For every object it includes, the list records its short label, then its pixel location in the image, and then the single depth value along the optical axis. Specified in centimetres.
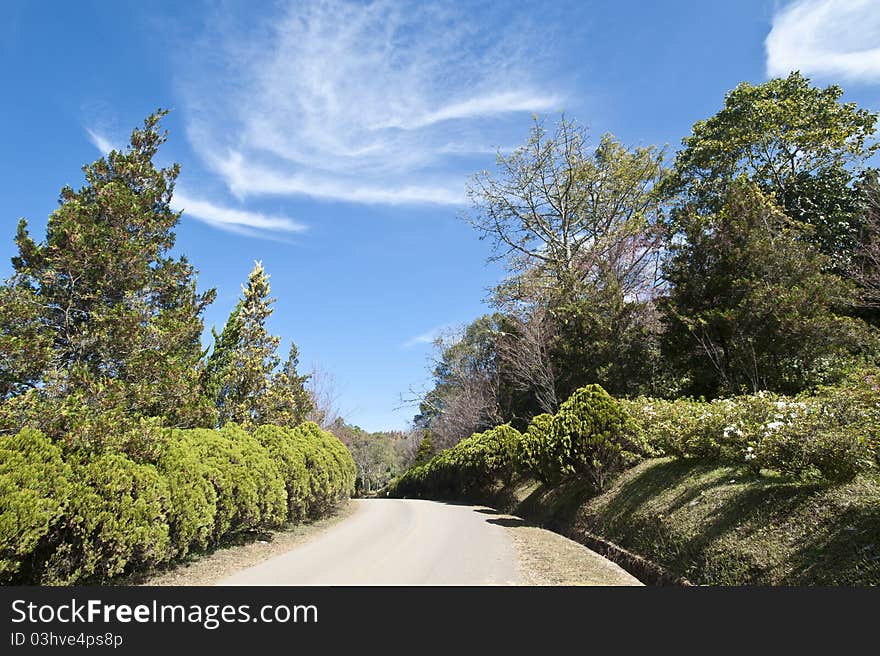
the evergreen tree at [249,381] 1432
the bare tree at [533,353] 1798
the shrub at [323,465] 1128
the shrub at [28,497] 427
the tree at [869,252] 1338
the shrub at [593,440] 961
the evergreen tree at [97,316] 786
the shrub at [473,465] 1617
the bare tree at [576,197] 2220
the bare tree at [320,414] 2664
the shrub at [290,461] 992
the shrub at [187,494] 626
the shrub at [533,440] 1109
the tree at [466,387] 2552
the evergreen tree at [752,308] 1022
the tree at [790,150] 1802
